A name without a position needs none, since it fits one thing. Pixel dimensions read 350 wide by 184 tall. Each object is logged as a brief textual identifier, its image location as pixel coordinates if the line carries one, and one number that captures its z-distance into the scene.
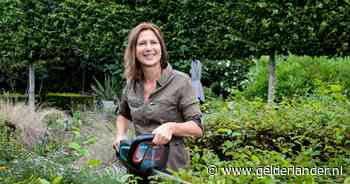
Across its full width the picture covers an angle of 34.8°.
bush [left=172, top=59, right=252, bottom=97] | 17.77
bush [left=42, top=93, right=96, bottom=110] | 13.87
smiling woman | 2.74
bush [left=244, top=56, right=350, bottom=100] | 10.35
